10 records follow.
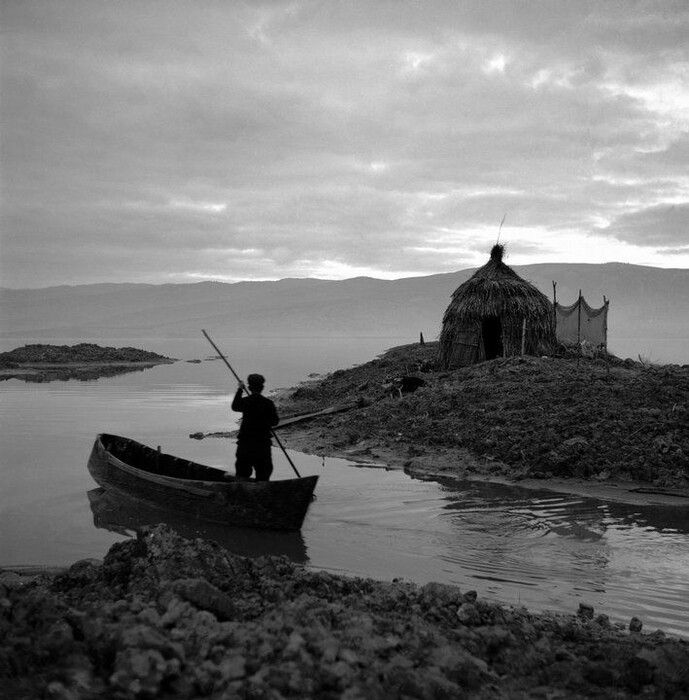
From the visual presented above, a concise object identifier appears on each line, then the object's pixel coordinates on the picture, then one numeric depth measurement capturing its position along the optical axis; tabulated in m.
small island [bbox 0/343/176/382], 34.78
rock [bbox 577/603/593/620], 5.56
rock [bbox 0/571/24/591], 6.04
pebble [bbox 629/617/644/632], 5.26
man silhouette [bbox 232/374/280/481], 8.87
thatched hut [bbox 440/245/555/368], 21.56
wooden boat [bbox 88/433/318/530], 8.23
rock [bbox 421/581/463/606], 5.19
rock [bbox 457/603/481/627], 4.89
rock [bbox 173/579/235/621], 4.61
